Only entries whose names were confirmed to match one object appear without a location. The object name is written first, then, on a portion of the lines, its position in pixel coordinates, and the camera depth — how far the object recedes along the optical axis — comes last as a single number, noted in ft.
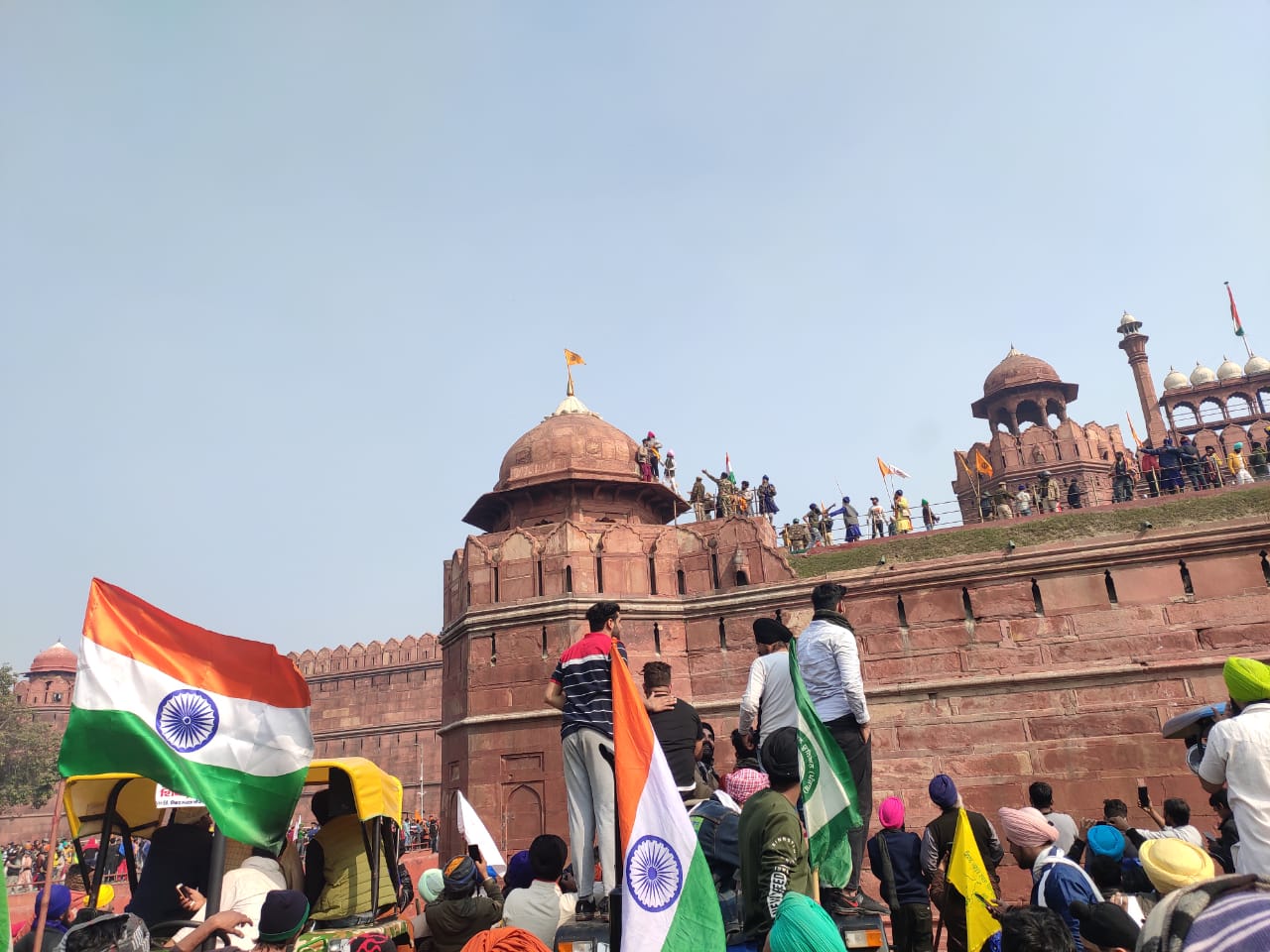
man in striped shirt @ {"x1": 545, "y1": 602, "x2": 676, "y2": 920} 13.62
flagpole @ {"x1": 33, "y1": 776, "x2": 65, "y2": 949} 9.36
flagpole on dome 65.10
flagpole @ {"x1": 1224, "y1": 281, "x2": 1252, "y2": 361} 142.61
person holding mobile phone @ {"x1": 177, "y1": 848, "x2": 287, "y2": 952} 14.51
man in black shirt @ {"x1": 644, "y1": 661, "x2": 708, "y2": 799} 14.88
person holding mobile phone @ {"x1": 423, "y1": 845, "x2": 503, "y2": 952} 14.19
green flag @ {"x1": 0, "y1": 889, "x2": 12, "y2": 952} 7.13
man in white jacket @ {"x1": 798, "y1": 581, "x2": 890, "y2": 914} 14.67
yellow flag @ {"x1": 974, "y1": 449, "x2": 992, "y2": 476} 98.99
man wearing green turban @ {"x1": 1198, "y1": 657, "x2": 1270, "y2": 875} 11.62
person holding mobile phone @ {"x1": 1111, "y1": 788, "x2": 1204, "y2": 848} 15.89
